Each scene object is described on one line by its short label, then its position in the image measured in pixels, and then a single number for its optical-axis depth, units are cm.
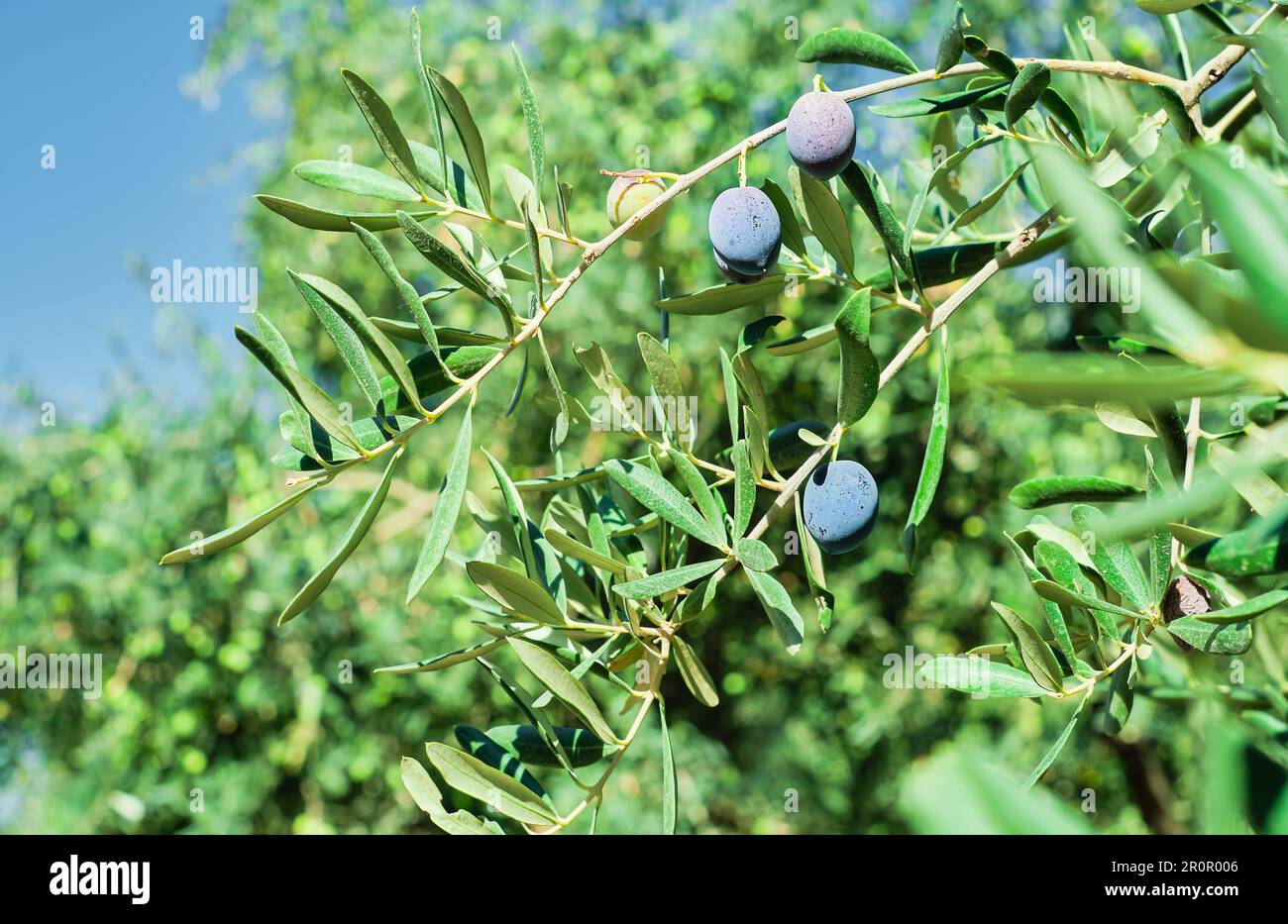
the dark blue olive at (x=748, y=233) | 54
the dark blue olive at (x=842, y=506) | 53
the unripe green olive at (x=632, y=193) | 57
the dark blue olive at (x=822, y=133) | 53
